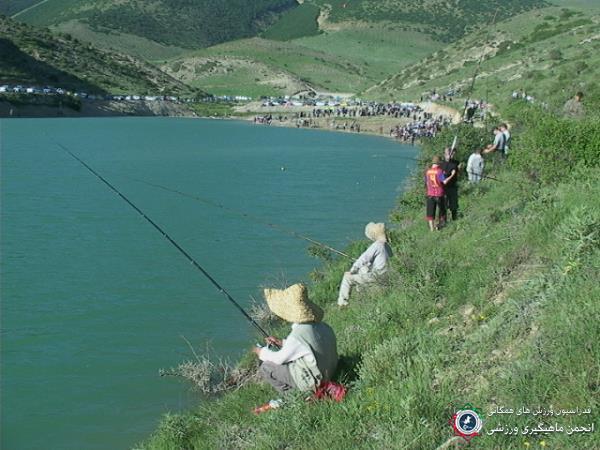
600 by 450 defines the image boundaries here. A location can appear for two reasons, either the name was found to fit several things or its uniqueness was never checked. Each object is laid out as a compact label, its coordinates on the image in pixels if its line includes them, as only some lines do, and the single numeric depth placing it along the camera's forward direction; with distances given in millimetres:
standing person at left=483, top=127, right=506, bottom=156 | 16859
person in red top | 12180
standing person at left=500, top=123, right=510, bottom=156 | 17156
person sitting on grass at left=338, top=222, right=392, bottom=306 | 9516
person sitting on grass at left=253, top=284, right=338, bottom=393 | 6203
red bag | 5992
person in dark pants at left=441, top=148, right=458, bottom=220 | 12477
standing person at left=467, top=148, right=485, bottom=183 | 15509
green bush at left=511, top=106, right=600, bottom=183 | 10125
